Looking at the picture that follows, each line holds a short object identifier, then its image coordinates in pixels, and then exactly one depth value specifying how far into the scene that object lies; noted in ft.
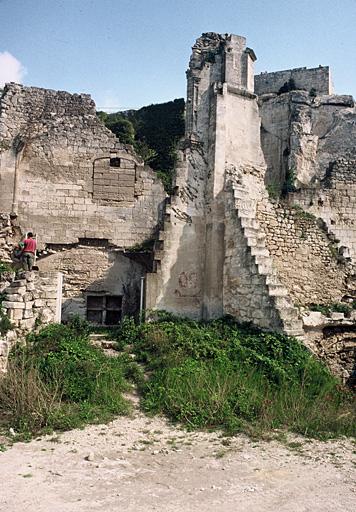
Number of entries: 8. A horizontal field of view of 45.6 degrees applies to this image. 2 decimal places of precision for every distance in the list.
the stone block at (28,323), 28.25
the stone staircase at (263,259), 29.89
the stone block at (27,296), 28.82
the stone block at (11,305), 27.53
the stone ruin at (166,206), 38.75
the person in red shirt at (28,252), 36.76
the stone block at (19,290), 28.53
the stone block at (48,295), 30.66
